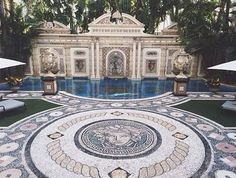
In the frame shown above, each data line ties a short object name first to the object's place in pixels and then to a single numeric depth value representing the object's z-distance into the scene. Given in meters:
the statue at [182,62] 16.61
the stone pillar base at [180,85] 13.22
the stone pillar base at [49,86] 13.37
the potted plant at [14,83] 13.77
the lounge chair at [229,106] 10.10
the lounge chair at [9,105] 9.89
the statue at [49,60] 16.47
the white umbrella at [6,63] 10.31
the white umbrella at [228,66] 10.07
